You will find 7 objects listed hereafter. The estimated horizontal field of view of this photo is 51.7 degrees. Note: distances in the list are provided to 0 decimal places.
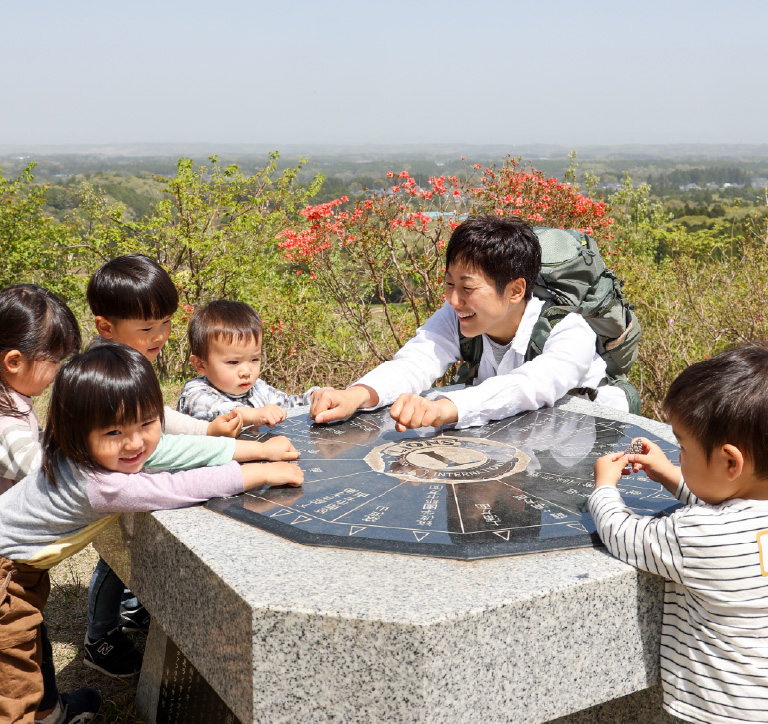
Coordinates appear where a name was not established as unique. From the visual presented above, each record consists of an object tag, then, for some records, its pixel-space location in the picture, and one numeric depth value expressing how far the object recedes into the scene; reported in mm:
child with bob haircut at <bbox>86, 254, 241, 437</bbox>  3012
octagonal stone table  1746
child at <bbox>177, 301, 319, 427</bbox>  3188
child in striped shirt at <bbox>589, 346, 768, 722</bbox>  1842
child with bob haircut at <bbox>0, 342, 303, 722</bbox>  2186
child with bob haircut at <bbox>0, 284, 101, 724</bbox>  2613
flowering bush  6965
